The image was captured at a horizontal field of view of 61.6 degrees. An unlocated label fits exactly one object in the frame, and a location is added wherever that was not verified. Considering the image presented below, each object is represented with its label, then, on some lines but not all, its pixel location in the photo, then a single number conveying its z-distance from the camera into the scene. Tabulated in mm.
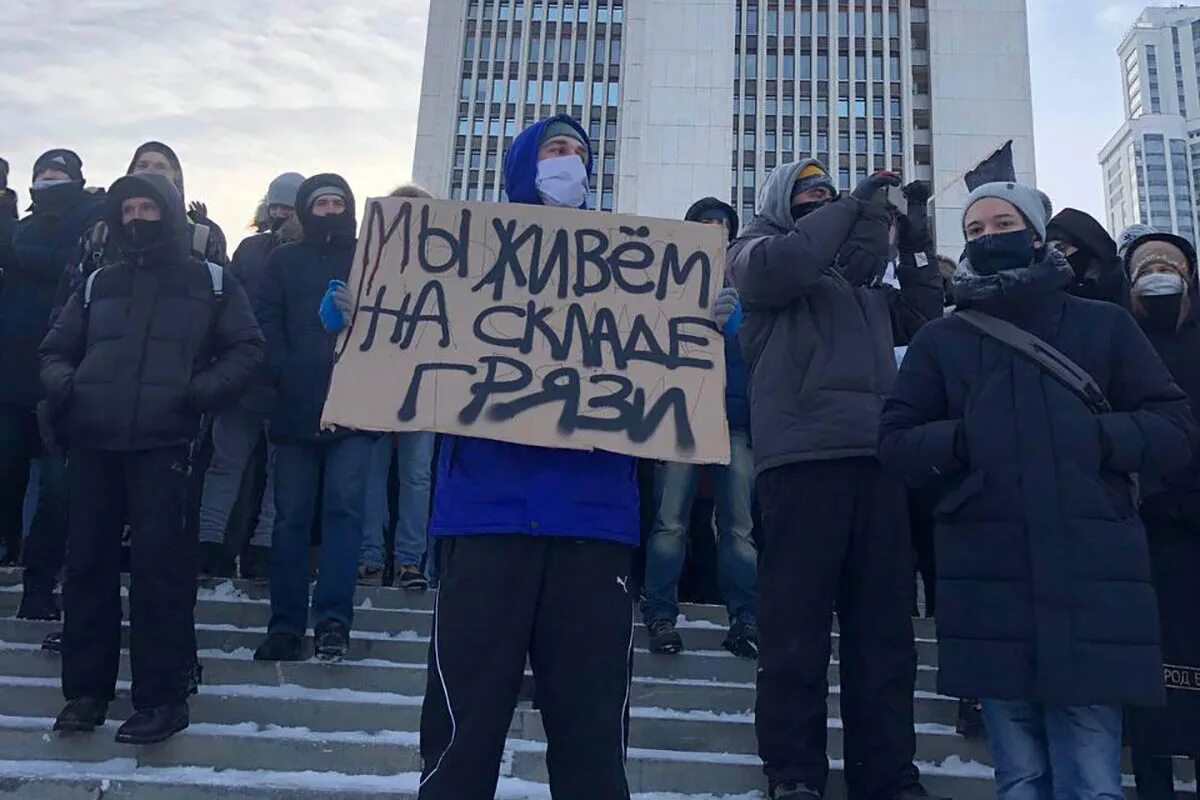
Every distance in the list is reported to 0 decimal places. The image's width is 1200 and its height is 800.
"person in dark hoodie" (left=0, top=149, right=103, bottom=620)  4496
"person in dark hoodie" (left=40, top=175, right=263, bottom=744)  3236
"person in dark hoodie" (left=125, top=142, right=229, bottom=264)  4234
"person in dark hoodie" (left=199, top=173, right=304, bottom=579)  4516
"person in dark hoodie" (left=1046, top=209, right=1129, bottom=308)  3611
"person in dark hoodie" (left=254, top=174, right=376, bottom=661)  3918
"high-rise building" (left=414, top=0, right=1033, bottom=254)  47719
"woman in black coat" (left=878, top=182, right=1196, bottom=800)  2461
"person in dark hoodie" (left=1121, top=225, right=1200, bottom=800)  3049
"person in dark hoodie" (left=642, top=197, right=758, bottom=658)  4219
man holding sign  2107
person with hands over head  2859
